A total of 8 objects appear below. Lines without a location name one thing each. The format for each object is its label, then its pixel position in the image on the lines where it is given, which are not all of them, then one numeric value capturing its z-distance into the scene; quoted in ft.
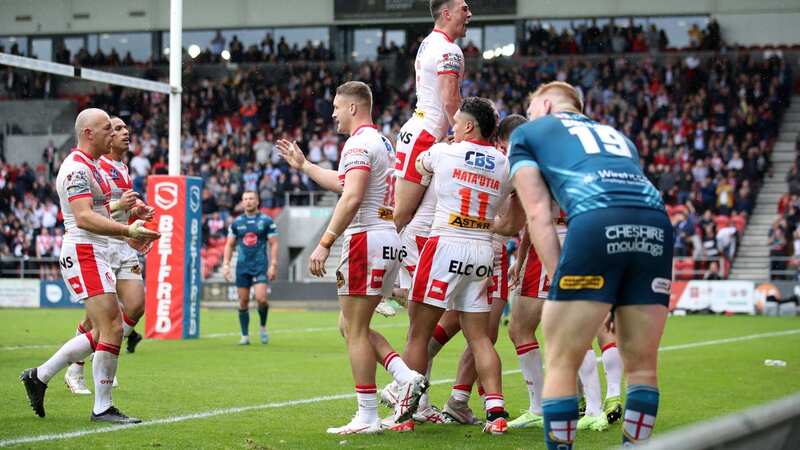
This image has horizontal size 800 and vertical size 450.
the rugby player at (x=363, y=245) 49.07
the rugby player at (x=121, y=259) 64.97
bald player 52.96
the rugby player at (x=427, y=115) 53.73
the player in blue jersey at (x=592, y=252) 32.33
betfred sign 116.30
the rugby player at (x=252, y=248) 116.00
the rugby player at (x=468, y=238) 50.39
